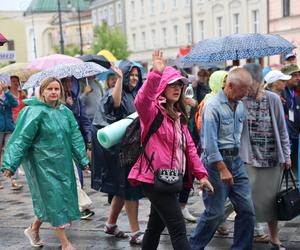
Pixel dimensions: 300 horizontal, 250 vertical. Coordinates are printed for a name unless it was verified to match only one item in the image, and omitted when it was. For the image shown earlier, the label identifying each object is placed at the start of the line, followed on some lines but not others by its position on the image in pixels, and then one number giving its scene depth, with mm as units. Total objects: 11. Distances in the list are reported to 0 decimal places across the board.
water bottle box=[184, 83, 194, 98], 11881
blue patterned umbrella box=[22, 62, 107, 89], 12685
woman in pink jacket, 7841
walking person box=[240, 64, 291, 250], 9213
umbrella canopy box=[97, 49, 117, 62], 21367
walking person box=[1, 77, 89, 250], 9740
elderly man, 8550
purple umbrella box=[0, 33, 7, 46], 13049
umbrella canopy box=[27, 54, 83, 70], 17573
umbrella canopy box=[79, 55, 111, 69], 18519
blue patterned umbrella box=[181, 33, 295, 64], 13354
